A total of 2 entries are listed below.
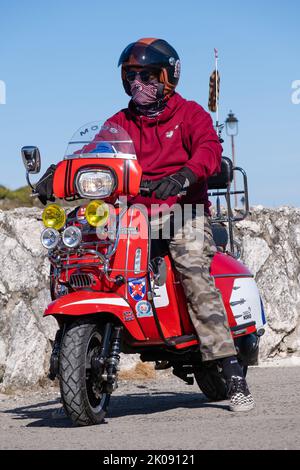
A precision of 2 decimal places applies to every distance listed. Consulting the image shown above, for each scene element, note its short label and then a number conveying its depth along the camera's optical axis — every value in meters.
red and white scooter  10.69
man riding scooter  11.55
